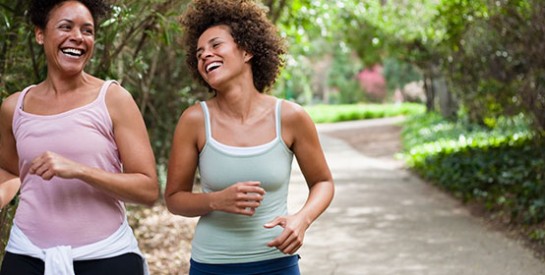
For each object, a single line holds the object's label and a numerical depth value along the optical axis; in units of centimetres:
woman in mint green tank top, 265
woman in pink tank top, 247
